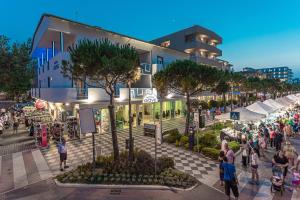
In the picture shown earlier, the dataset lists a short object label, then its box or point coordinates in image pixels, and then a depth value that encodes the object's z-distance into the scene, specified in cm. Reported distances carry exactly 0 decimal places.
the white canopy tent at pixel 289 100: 3474
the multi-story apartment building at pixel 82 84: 1983
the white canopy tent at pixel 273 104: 2427
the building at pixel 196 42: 4375
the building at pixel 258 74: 11338
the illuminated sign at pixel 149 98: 2173
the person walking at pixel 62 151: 1170
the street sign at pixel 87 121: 1091
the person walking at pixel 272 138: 1594
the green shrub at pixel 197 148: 1502
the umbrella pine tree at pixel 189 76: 1859
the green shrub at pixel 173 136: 1792
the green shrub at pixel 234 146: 1516
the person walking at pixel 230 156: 1037
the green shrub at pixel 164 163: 1130
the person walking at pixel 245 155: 1211
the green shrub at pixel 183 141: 1678
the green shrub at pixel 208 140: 1587
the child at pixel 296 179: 923
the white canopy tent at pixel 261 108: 1896
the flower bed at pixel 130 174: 1002
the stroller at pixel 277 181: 891
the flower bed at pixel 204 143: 1402
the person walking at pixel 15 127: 2178
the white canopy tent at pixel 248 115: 1691
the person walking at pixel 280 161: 929
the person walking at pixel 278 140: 1462
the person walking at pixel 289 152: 1110
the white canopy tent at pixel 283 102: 3062
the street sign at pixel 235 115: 1570
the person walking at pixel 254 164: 994
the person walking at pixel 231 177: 807
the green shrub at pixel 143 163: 1089
